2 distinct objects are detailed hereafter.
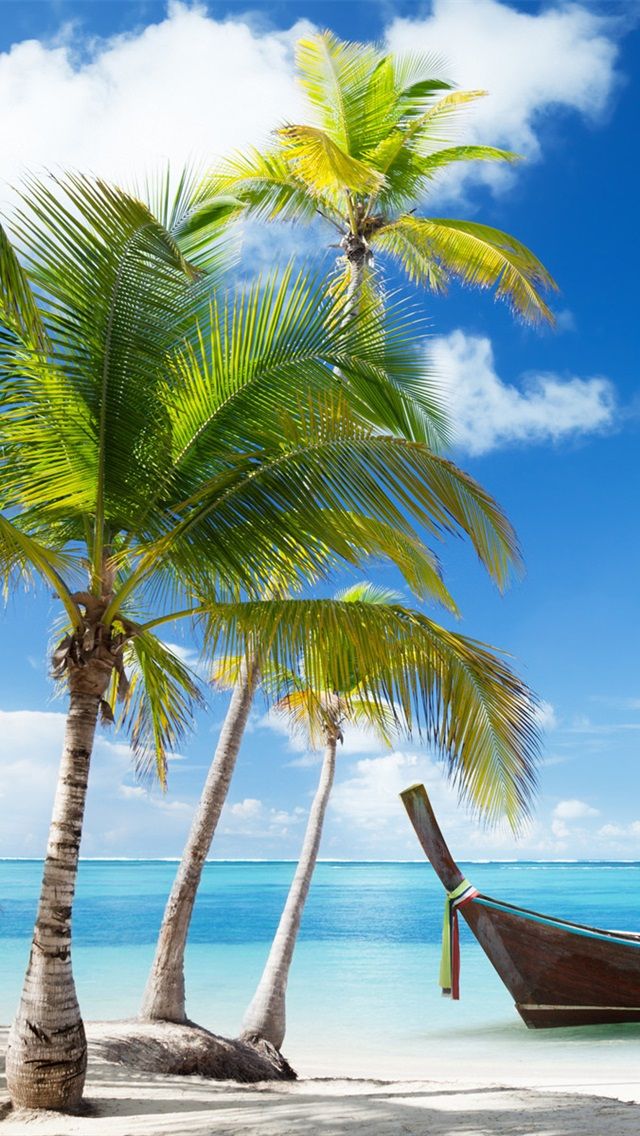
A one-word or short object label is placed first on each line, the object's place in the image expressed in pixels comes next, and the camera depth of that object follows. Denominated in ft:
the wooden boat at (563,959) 38.06
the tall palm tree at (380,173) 35.19
